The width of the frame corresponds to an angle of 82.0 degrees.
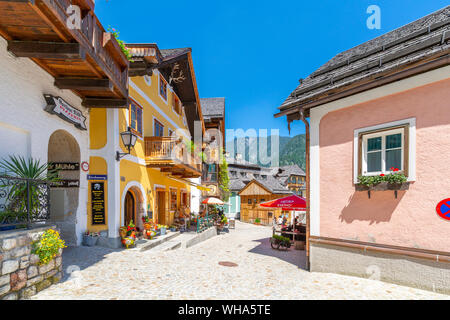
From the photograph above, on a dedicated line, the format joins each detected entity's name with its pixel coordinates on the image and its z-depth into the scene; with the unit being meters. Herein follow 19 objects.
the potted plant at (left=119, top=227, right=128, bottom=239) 9.80
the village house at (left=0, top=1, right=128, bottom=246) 5.32
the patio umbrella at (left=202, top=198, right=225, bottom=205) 18.35
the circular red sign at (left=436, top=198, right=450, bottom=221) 5.43
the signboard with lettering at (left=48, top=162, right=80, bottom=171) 9.13
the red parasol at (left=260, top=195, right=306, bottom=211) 11.54
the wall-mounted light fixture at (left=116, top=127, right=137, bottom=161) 9.43
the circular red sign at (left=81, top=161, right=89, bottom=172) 9.33
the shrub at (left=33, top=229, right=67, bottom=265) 4.97
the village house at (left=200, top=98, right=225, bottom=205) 26.88
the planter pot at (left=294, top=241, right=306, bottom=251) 11.59
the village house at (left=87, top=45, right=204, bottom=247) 9.61
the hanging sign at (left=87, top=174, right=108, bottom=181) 9.60
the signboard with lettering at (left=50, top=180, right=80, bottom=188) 9.16
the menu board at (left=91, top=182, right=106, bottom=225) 9.58
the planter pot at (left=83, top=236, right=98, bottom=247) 9.22
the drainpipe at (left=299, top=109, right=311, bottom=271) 7.90
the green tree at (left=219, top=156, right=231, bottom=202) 31.08
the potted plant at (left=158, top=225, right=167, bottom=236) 12.61
